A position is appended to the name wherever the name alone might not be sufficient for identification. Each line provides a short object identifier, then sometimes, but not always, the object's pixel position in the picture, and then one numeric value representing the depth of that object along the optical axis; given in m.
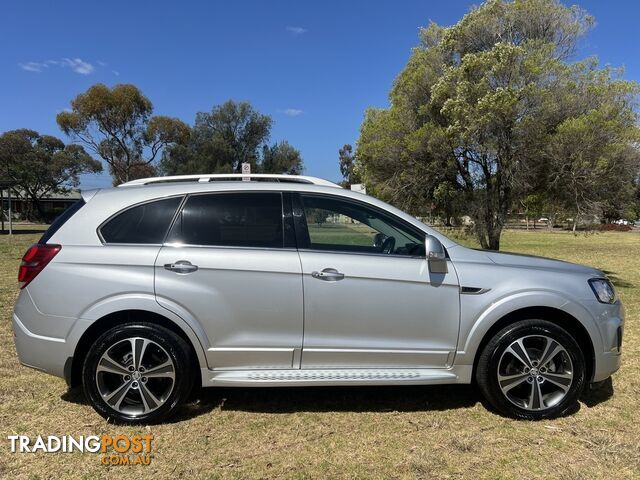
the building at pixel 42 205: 53.45
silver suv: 3.61
